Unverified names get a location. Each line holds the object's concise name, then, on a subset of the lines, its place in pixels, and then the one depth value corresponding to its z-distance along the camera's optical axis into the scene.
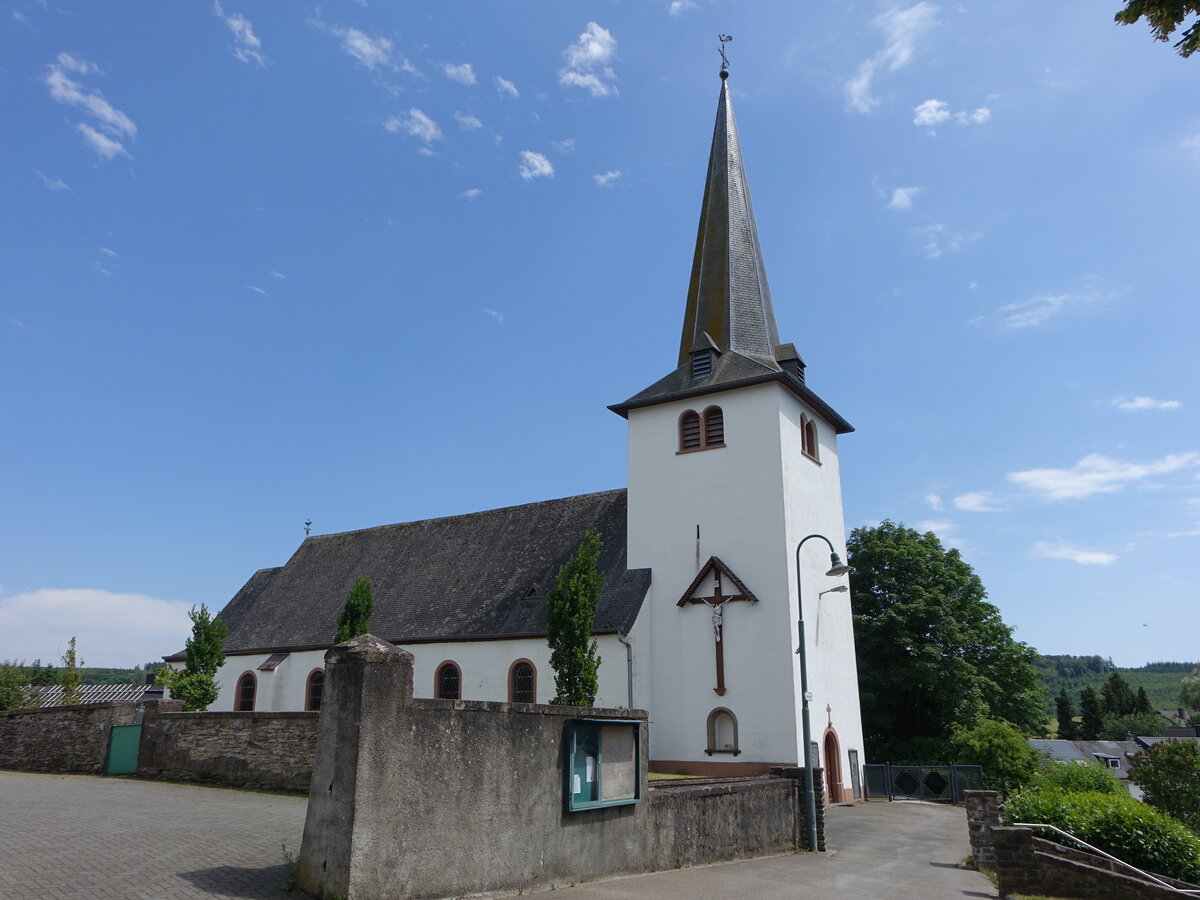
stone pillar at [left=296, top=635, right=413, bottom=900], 7.45
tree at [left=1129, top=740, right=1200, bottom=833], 19.03
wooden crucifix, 23.30
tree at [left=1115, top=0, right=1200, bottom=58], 6.42
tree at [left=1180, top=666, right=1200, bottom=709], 92.50
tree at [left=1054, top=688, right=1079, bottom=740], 97.75
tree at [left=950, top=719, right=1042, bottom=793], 25.48
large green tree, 33.34
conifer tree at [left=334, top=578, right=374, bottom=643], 25.27
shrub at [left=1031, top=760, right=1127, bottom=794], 18.83
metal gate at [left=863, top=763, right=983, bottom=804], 26.95
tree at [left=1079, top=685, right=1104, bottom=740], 98.88
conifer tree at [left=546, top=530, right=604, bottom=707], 21.14
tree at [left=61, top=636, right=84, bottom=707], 33.00
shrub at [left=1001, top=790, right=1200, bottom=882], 14.02
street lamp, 15.23
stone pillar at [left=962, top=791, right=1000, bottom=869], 14.98
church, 23.14
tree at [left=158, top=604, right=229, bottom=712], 27.36
